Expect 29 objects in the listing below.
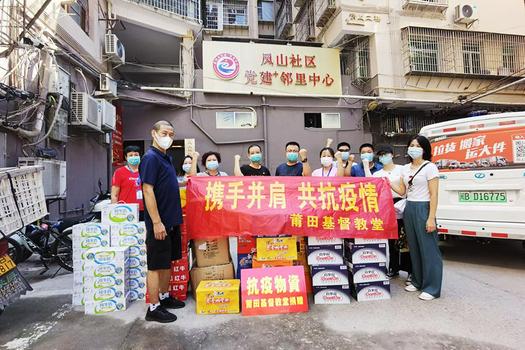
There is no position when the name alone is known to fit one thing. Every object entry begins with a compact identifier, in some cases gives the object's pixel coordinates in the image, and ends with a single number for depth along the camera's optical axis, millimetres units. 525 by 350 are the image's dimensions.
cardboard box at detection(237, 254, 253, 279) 3523
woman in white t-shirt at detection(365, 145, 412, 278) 3873
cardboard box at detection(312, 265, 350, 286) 3307
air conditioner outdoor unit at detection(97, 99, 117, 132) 7514
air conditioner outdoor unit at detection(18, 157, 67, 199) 5136
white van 4059
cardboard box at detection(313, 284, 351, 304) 3281
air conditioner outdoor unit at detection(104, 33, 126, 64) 8327
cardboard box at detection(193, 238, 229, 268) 3473
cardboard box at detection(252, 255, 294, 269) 3359
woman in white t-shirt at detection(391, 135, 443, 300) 3309
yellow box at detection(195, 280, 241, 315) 3066
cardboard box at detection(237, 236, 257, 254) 3537
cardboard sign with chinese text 3037
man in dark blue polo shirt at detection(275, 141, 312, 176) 4343
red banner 3369
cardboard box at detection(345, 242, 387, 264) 3375
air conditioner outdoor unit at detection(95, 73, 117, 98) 7867
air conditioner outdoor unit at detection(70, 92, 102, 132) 6559
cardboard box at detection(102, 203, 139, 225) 3488
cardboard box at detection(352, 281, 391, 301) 3342
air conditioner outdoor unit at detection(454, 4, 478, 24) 10805
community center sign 9812
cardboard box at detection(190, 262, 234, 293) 3451
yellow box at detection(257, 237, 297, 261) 3381
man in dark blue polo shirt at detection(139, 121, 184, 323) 2924
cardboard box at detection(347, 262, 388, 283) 3344
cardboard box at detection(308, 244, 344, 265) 3352
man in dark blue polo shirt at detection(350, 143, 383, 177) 4191
